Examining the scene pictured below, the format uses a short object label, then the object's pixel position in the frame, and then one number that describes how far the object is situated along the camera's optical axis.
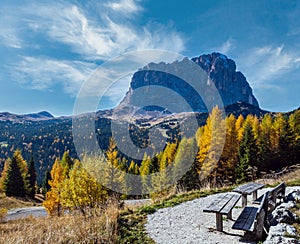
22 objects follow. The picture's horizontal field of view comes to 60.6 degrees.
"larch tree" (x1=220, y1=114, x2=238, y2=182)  29.19
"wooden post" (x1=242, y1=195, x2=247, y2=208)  8.72
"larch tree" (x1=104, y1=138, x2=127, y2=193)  20.09
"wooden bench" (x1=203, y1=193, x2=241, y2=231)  6.16
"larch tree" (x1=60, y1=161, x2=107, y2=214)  16.20
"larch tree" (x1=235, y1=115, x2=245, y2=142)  34.11
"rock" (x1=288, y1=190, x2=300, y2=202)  7.52
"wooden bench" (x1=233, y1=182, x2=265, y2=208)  8.14
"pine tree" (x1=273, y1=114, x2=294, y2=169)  35.25
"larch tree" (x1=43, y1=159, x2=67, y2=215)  26.52
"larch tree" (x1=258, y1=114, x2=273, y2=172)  33.06
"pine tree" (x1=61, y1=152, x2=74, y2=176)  44.09
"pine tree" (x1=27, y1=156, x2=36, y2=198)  49.43
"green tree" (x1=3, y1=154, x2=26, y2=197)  44.56
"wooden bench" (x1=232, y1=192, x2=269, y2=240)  5.69
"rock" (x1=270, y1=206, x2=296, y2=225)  5.42
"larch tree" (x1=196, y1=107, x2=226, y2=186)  26.98
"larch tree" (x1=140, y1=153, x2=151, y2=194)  42.38
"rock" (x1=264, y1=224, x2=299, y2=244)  4.46
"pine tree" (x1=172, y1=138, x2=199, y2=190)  28.81
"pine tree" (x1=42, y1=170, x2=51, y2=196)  53.19
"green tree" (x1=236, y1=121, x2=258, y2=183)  29.59
